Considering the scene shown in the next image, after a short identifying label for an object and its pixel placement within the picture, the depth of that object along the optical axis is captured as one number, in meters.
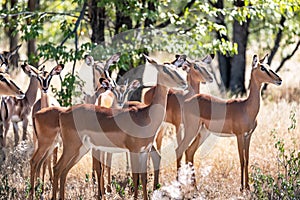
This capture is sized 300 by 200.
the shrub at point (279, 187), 13.57
